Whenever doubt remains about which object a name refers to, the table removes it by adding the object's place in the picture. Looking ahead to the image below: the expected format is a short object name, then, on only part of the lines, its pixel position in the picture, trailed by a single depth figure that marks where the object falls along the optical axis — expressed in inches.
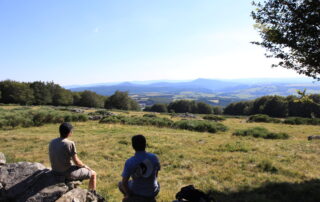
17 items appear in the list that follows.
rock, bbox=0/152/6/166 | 270.6
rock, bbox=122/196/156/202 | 184.1
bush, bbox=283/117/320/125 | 1367.6
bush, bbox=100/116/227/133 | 1029.2
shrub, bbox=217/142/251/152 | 550.0
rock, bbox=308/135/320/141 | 739.4
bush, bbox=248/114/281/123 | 1531.7
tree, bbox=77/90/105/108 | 3489.2
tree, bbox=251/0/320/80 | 282.8
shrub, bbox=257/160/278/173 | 385.2
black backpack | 178.8
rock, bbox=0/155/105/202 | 206.4
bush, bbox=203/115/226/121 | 1771.7
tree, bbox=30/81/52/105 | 2911.9
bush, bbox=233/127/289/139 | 822.1
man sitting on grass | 180.2
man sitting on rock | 225.3
